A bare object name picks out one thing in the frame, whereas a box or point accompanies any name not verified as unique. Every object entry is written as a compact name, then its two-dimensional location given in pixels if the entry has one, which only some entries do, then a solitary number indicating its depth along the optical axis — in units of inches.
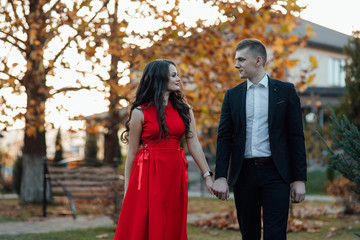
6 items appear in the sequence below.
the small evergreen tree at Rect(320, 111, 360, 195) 202.5
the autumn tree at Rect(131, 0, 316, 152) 344.8
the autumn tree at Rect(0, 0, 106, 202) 361.7
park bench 426.6
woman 168.1
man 155.2
